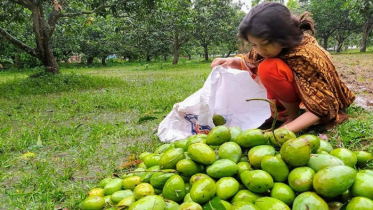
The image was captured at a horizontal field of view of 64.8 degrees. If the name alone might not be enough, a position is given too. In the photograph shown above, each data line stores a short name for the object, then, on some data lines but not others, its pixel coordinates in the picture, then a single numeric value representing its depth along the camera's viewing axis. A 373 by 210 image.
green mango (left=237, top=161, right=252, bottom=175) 1.24
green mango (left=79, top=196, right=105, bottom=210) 1.24
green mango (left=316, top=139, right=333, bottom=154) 1.42
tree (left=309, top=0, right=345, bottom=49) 23.97
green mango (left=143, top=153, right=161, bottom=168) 1.48
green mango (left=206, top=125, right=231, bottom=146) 1.45
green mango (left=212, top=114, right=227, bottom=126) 2.26
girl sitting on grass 2.04
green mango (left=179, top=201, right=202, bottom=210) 1.01
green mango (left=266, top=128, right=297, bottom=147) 1.33
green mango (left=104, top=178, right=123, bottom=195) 1.36
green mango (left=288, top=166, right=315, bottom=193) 1.08
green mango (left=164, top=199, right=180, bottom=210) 1.08
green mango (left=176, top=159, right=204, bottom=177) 1.25
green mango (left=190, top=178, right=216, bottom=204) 1.07
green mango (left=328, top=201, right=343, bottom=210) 1.09
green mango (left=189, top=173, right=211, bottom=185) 1.19
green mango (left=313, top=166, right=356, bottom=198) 1.02
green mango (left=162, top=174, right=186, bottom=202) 1.16
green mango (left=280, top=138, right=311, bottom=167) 1.13
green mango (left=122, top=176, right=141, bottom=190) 1.33
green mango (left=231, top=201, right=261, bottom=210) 0.97
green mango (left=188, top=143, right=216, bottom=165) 1.25
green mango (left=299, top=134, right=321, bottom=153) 1.29
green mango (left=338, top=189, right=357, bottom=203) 1.10
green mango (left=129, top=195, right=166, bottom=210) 1.02
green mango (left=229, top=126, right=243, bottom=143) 1.49
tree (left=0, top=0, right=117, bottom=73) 6.53
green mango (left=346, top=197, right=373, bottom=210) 0.96
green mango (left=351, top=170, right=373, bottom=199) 1.04
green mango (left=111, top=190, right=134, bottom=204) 1.22
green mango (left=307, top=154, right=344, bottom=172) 1.16
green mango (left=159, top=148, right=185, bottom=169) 1.32
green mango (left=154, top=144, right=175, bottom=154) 1.65
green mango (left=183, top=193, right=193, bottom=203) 1.13
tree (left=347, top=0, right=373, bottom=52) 6.38
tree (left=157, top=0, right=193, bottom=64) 6.94
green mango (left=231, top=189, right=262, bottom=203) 1.10
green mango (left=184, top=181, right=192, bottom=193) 1.22
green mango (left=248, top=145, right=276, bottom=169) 1.24
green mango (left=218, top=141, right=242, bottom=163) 1.30
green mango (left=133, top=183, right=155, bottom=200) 1.18
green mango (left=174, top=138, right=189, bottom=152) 1.54
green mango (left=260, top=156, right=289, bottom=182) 1.16
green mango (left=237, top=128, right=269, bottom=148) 1.38
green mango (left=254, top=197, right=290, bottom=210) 1.00
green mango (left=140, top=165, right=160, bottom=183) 1.32
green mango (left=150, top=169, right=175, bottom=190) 1.24
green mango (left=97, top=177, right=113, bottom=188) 1.48
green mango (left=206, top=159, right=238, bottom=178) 1.20
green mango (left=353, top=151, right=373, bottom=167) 1.44
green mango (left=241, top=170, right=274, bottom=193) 1.10
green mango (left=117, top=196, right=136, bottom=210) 1.14
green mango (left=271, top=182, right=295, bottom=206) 1.08
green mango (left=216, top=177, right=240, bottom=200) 1.12
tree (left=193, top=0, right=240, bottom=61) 16.56
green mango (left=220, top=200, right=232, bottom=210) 1.05
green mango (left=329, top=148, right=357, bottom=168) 1.30
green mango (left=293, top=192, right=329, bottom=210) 0.99
